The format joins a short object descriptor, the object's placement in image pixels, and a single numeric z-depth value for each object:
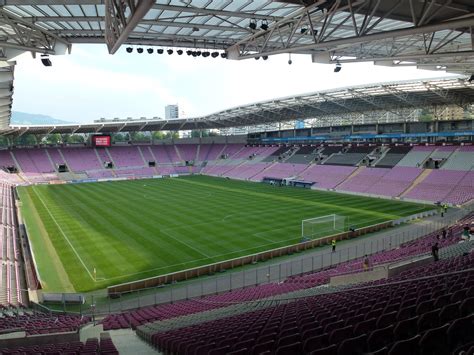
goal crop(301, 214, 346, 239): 31.23
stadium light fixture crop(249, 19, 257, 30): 16.16
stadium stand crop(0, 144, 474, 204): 46.97
